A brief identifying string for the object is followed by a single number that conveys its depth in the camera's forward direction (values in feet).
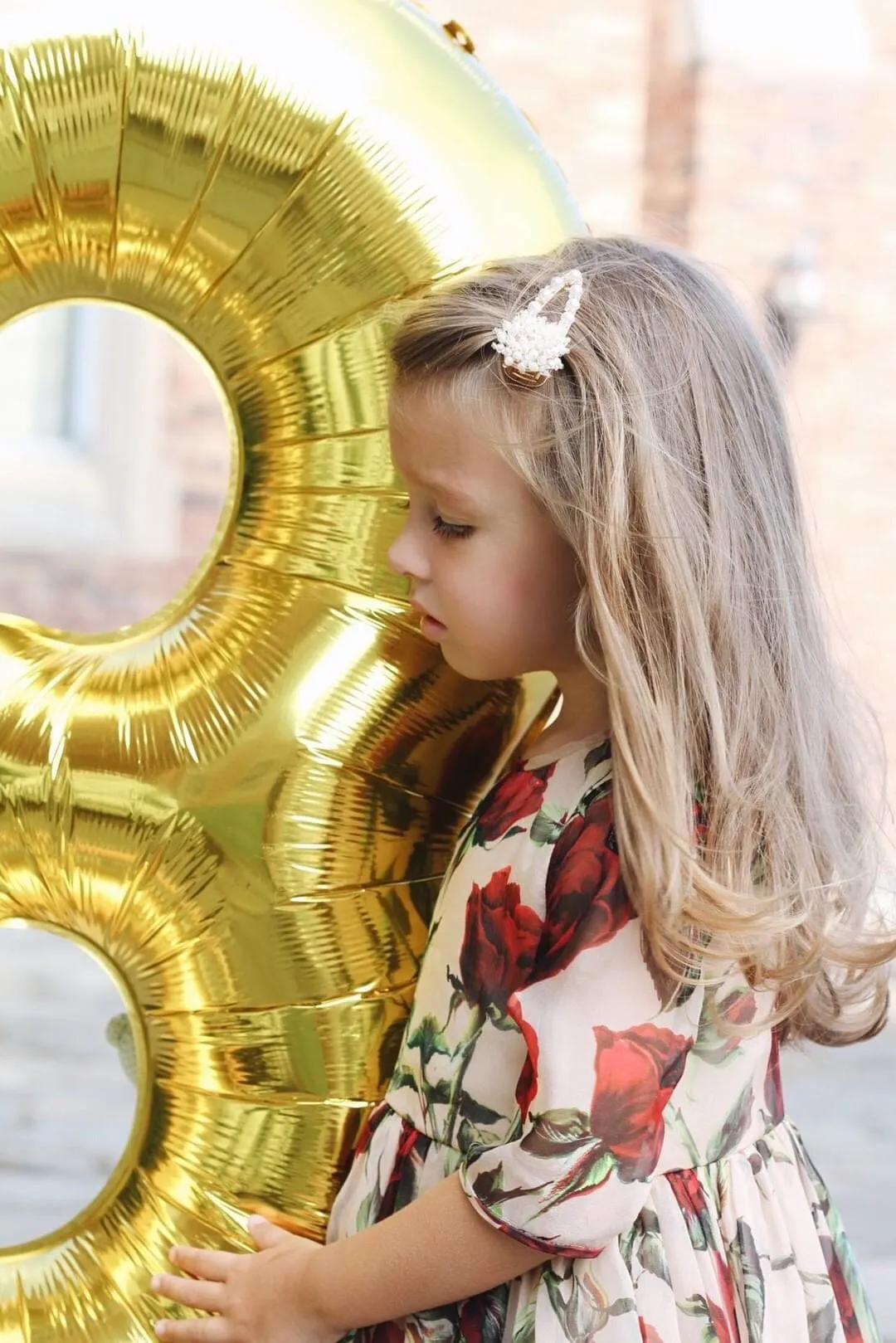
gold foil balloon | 3.96
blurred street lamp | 12.43
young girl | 3.68
